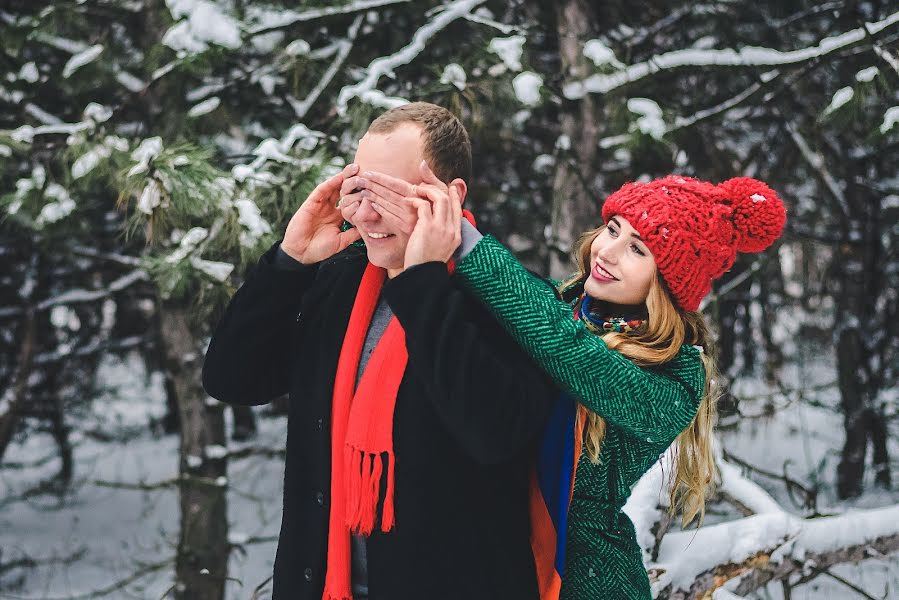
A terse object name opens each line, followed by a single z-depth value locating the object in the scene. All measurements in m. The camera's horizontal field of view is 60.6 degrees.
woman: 1.37
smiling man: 1.31
